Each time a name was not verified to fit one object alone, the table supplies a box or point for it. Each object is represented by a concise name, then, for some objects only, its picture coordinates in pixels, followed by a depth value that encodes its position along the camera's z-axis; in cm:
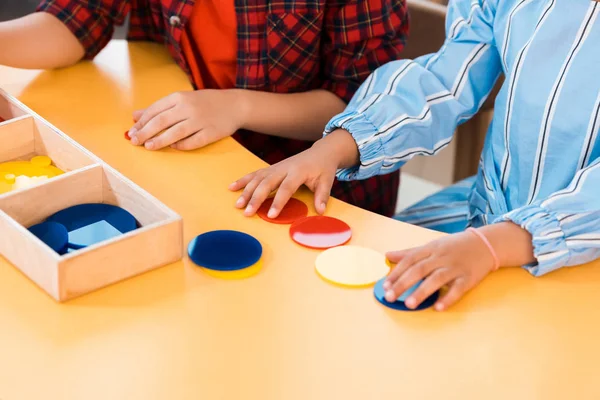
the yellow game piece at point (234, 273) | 138
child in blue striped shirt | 141
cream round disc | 138
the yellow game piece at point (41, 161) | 151
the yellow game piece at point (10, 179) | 148
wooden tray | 132
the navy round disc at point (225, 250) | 138
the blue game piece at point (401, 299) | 135
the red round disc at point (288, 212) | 147
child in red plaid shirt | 173
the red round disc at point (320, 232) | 144
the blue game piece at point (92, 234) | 138
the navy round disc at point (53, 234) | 136
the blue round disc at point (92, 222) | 139
